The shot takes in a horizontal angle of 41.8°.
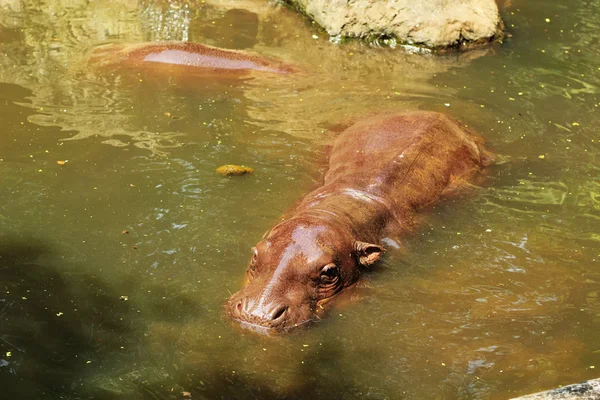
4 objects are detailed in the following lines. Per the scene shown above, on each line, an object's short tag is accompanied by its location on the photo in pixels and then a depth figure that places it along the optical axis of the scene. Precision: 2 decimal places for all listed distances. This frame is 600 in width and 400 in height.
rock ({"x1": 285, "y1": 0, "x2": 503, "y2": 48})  12.89
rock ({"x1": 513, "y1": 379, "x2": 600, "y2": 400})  4.08
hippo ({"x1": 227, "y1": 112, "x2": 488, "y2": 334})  6.20
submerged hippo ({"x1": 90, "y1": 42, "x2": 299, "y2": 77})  11.12
